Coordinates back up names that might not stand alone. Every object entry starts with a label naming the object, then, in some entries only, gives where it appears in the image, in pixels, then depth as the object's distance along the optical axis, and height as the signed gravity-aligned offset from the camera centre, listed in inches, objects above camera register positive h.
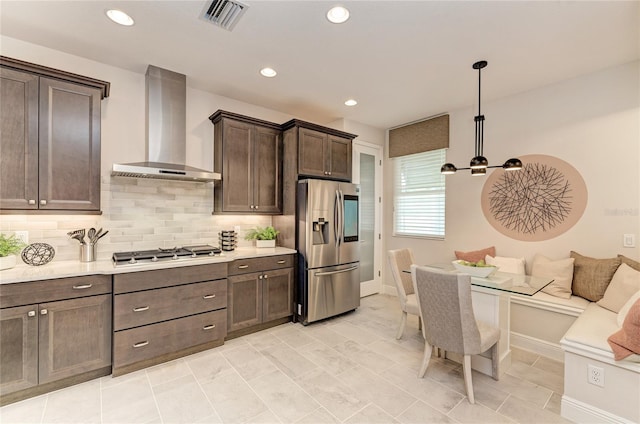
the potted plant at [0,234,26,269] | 87.9 -13.2
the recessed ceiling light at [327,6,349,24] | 82.5 +58.7
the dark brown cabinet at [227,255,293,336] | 123.8 -38.1
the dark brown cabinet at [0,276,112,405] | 80.4 -38.0
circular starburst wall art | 124.0 +6.4
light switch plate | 109.4 -10.6
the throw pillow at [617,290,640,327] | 84.6 -29.3
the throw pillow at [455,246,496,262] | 144.6 -21.6
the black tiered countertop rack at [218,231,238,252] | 136.3 -14.6
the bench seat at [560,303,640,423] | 69.6 -43.3
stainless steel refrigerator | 139.3 -20.1
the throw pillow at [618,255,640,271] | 102.3 -18.1
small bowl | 100.3 -20.9
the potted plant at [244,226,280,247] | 145.3 -13.3
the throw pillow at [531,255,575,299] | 116.0 -26.0
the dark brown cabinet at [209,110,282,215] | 134.3 +23.1
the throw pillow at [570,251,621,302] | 107.7 -24.5
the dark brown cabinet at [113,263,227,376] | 96.0 -38.3
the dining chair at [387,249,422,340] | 120.0 -31.1
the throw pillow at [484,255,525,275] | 131.7 -24.5
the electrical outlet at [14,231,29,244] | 96.8 -9.0
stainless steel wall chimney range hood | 117.2 +35.7
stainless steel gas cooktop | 101.8 -17.3
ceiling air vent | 81.3 +59.1
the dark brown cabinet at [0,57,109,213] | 87.5 +22.9
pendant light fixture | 105.0 +18.2
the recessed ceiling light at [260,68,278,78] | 118.6 +58.9
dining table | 95.6 -32.9
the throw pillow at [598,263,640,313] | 96.2 -25.9
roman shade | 167.2 +47.1
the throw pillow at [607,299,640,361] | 68.5 -30.8
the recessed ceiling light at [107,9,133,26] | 85.0 +59.2
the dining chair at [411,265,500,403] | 82.0 -31.4
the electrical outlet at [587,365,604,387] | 73.4 -42.4
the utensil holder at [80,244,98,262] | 104.8 -16.1
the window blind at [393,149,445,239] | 172.6 +10.6
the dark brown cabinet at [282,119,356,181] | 145.3 +33.4
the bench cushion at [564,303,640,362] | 73.4 -34.2
